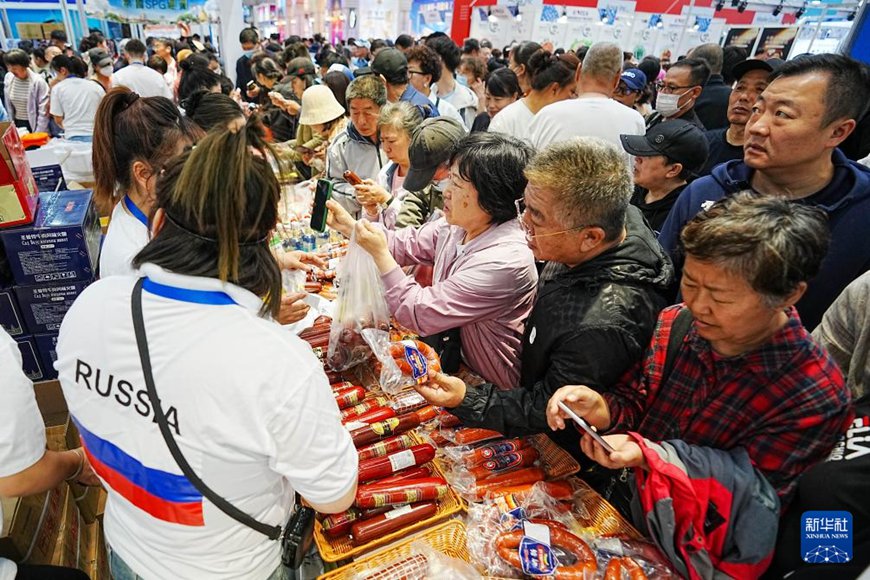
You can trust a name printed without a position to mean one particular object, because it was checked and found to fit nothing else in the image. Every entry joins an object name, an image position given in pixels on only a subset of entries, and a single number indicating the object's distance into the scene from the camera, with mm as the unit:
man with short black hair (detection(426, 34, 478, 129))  6008
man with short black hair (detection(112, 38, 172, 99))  6211
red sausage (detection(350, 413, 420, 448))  1744
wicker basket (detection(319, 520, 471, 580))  1392
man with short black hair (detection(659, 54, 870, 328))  1893
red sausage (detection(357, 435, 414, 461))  1705
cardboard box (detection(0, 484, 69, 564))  1557
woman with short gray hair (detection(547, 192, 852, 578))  1209
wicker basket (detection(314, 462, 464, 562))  1451
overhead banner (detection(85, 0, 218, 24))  10266
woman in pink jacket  1901
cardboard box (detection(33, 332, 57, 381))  2559
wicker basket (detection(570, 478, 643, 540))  1546
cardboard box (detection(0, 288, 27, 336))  2422
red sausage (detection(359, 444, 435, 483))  1630
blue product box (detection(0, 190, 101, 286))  2342
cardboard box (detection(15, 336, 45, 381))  2529
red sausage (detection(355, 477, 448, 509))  1528
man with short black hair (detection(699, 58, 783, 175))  3237
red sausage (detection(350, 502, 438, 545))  1485
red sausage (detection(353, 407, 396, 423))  1832
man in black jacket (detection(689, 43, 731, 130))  4734
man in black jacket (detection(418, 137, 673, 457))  1542
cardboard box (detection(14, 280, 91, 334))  2447
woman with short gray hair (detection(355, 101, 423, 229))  2873
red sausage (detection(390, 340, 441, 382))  1662
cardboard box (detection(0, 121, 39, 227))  2195
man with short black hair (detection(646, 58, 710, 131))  3965
